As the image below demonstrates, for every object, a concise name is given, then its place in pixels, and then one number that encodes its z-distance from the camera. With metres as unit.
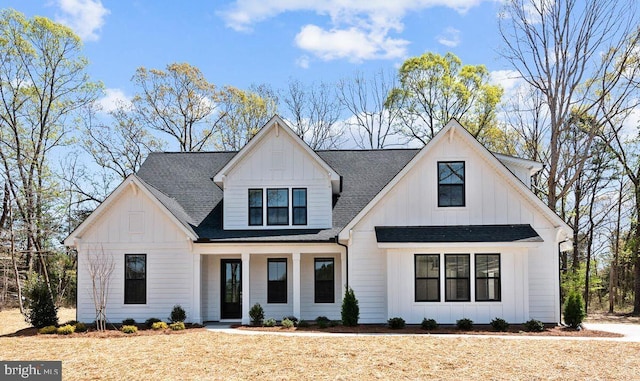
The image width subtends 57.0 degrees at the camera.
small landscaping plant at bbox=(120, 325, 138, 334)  18.28
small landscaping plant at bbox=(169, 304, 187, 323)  20.12
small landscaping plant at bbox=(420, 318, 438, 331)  18.22
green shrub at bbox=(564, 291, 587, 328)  18.41
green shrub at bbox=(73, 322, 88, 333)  18.75
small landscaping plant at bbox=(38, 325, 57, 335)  18.45
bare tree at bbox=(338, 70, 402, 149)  40.94
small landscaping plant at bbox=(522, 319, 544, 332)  17.94
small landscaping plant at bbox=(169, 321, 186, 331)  19.02
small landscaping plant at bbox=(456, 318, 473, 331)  18.20
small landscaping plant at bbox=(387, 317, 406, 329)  18.33
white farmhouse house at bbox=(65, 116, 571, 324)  19.12
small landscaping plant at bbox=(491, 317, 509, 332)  17.98
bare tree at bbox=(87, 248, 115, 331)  19.06
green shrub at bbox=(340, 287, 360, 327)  18.84
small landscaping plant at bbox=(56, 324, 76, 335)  18.27
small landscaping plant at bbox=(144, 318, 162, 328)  20.08
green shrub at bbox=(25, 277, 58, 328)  19.56
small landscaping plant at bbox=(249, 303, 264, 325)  20.20
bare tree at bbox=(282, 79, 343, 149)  43.12
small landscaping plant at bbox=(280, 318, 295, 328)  19.14
